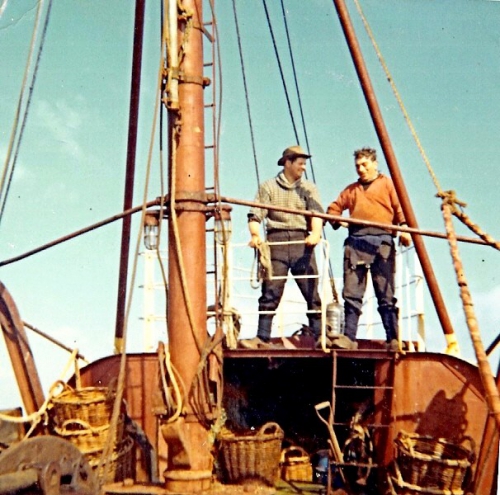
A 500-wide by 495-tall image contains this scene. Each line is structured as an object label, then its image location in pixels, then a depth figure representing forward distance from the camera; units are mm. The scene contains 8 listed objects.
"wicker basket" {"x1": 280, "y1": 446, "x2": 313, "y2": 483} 7211
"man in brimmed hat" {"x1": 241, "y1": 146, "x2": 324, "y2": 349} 7375
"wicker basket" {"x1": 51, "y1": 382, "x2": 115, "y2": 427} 5863
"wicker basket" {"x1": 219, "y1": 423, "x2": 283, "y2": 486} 6051
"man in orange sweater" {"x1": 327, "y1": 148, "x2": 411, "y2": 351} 7145
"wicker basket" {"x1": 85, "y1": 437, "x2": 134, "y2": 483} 5746
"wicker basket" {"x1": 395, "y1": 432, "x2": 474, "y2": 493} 5426
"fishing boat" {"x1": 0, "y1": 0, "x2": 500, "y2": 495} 5430
